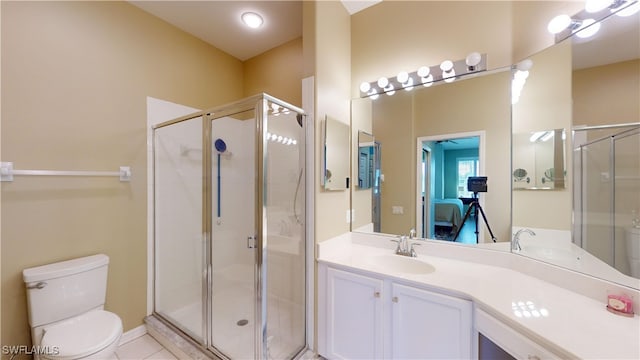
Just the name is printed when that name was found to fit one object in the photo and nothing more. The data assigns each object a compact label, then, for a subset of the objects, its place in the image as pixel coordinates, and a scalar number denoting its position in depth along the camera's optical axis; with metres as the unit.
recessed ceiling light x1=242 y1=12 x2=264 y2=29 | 2.08
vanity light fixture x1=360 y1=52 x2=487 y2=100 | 1.60
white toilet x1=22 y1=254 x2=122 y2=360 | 1.26
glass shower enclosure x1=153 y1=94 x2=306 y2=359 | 1.51
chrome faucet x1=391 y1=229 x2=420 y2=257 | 1.73
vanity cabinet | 1.20
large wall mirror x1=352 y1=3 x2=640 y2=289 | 1.08
